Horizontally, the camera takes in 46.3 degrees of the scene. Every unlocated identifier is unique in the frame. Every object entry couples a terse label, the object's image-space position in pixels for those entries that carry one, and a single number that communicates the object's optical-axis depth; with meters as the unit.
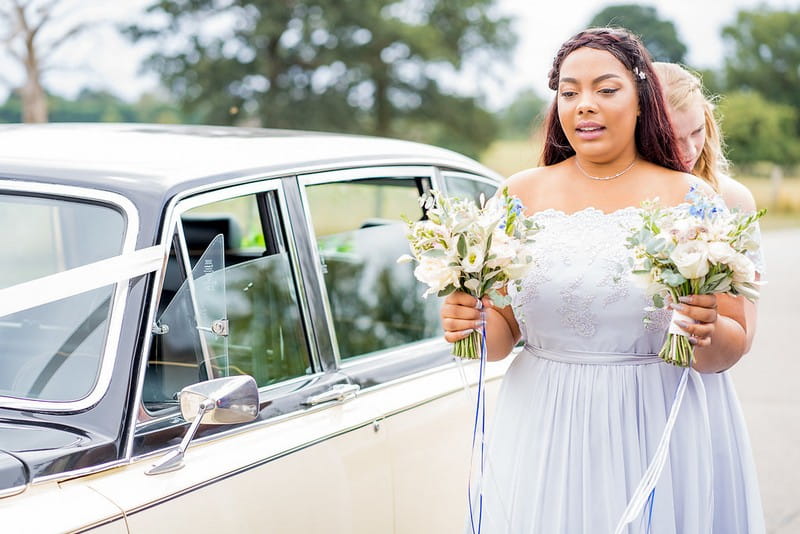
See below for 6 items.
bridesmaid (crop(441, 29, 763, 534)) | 2.49
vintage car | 2.23
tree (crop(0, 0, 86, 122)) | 19.14
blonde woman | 2.59
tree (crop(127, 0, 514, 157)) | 21.16
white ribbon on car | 2.35
